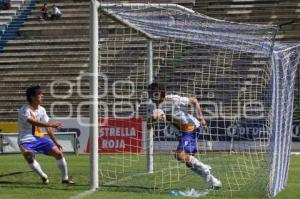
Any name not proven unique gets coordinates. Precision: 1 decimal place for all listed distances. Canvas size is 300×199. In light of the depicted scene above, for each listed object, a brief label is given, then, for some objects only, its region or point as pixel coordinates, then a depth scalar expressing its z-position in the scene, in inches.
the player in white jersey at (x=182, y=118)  492.4
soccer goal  477.1
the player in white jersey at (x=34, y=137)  508.1
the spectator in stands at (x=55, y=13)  1320.1
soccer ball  473.1
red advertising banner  751.7
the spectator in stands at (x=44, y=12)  1320.1
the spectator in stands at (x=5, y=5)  1375.5
